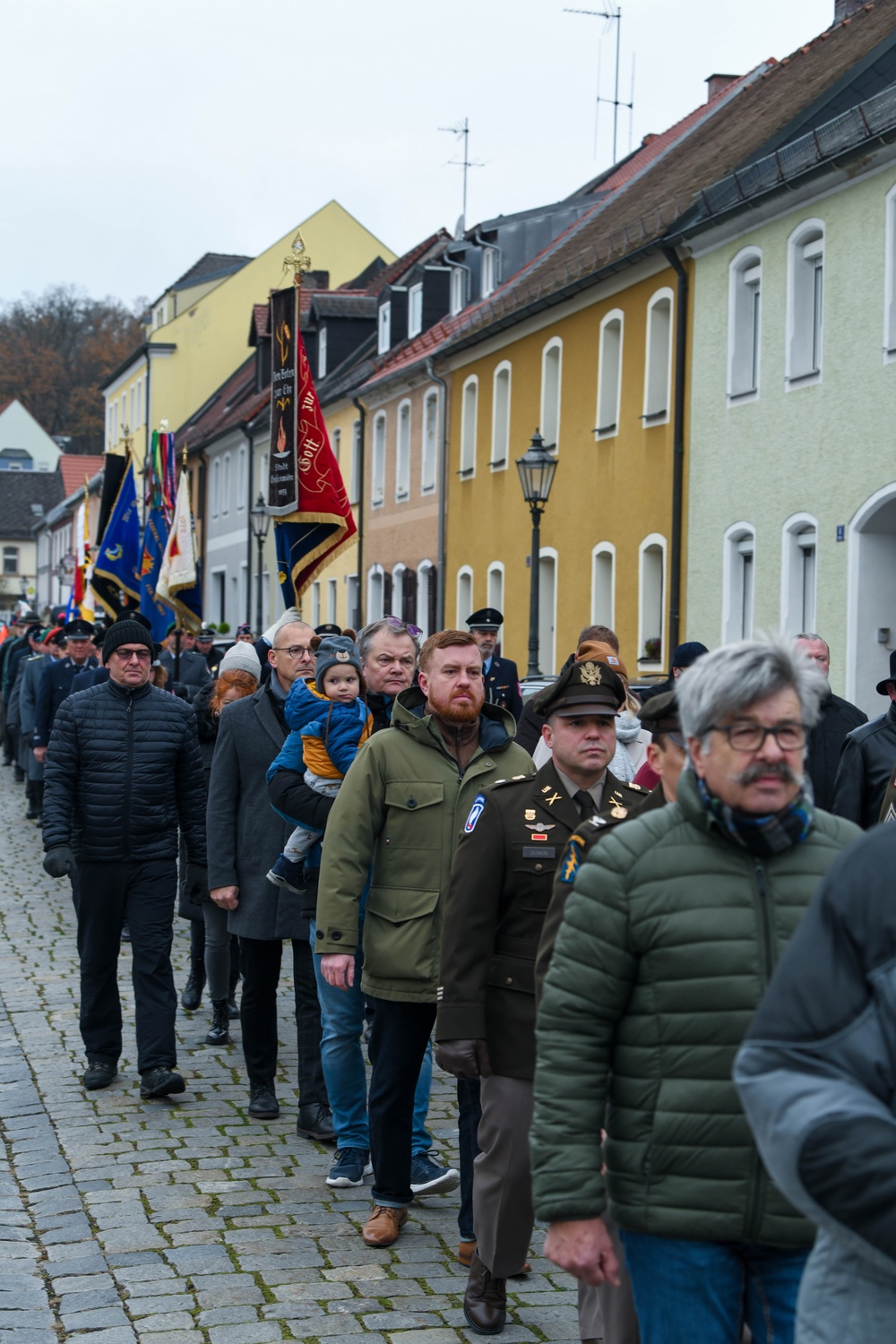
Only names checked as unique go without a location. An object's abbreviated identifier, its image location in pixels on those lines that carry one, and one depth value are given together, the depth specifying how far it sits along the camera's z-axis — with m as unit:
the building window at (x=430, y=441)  33.34
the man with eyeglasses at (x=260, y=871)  7.09
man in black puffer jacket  7.78
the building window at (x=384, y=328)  38.28
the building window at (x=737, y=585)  20.06
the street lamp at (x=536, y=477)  18.75
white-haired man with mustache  2.95
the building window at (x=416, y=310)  36.23
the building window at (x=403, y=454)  35.19
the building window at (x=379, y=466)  37.44
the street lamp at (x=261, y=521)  31.84
